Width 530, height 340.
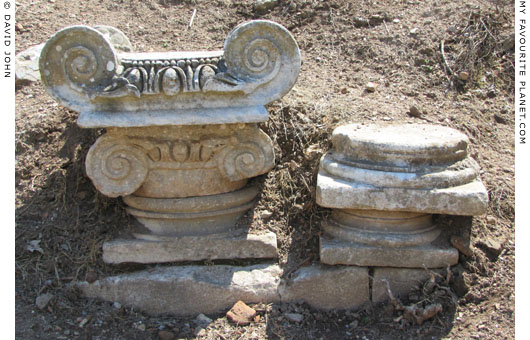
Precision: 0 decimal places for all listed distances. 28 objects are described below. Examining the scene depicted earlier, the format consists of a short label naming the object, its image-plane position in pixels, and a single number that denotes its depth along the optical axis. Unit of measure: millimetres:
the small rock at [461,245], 3230
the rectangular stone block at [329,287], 3279
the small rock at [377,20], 5039
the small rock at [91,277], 3314
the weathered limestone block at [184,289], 3266
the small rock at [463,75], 4488
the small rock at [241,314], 3186
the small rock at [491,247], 3322
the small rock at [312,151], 3639
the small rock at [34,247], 3416
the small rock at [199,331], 3127
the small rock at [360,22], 5020
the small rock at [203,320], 3227
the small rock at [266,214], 3506
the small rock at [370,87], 4317
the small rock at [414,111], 3949
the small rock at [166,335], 3078
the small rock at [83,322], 3156
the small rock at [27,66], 4492
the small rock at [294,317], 3209
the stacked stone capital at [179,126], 2998
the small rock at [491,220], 3502
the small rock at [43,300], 3207
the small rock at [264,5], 5316
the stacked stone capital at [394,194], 3057
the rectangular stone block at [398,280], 3256
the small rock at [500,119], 4281
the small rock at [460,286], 3180
